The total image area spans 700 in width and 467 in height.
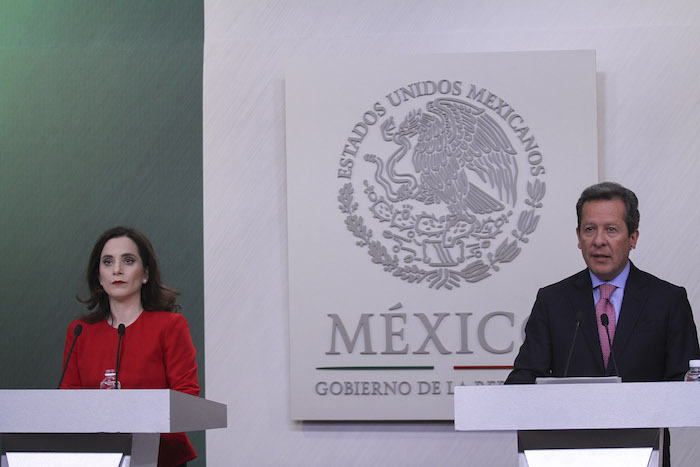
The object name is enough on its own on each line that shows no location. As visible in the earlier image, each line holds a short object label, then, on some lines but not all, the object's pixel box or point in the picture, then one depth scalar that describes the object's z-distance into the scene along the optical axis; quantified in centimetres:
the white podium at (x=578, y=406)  440
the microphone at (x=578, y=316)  531
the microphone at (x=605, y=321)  536
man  573
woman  625
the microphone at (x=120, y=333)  577
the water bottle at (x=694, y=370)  514
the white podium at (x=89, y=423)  450
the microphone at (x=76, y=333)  591
